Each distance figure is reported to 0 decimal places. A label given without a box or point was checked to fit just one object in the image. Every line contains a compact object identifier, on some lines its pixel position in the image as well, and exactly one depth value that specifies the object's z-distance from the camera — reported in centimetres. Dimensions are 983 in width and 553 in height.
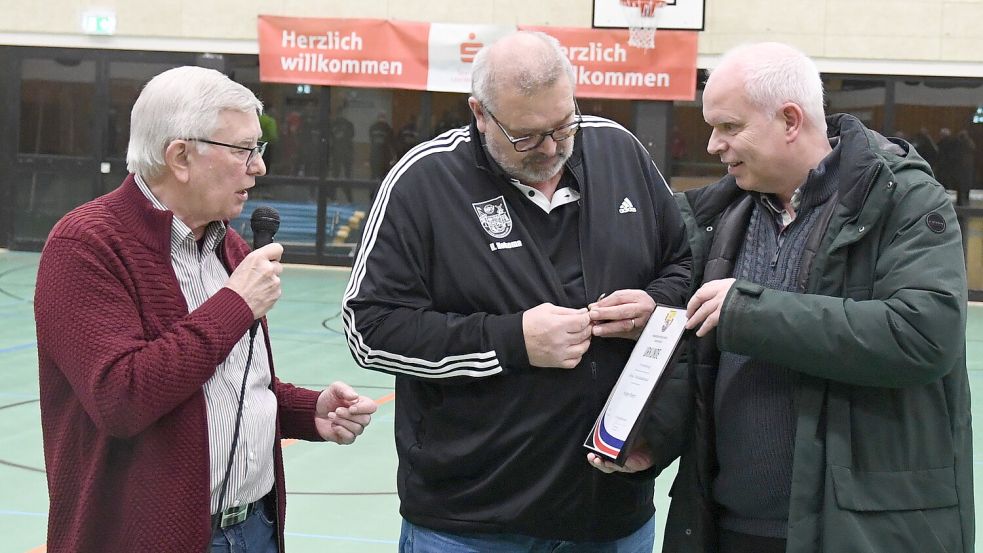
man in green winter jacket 209
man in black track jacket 240
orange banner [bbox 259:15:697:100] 1308
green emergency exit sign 1408
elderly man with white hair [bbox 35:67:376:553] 211
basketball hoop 1288
